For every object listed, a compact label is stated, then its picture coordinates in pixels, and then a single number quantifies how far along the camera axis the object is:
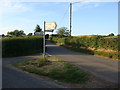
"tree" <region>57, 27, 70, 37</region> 46.43
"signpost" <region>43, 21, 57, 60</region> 8.39
